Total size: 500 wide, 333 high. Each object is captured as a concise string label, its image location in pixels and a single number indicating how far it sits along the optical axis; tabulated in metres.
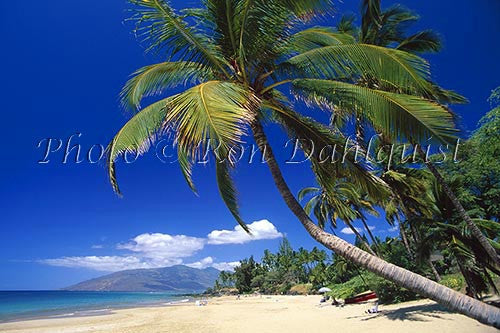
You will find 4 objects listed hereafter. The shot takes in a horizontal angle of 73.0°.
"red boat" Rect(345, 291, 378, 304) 19.73
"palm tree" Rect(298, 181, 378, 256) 6.10
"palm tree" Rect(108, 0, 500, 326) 3.54
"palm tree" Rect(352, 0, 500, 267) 10.47
